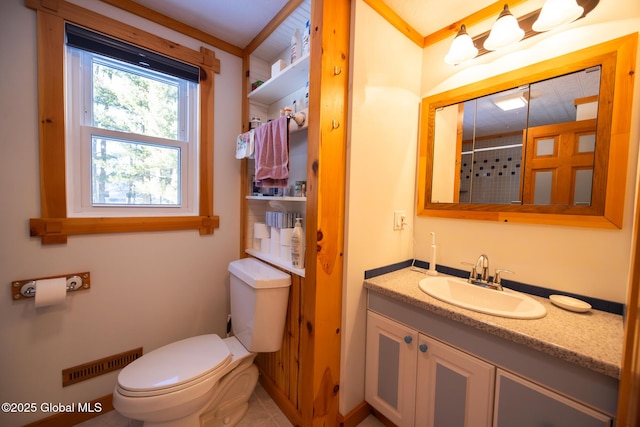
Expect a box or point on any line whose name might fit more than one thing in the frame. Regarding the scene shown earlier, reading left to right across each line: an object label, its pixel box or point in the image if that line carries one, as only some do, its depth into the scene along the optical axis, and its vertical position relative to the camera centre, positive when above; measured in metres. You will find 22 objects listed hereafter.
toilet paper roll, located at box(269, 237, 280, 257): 1.56 -0.31
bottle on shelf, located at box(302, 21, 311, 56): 1.33 +0.92
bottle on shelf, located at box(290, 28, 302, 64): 1.45 +0.94
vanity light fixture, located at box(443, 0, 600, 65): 1.02 +0.85
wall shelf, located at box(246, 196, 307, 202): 1.34 +0.02
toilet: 1.05 -0.83
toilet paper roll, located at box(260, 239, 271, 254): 1.66 -0.31
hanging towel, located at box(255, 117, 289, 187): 1.42 +0.29
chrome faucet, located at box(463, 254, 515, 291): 1.23 -0.36
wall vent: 1.29 -0.97
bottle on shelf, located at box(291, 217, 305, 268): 1.33 -0.26
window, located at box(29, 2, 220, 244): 1.22 +0.33
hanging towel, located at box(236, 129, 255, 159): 1.63 +0.39
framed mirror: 0.99 +0.33
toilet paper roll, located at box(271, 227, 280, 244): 1.56 -0.21
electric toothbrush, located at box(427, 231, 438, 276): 1.45 -0.35
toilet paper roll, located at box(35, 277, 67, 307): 1.16 -0.48
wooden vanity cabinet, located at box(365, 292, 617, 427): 0.74 -0.66
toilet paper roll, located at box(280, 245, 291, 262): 1.49 -0.32
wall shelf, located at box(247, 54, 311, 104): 1.37 +0.78
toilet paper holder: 1.16 -0.46
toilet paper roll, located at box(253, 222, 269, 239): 1.68 -0.21
